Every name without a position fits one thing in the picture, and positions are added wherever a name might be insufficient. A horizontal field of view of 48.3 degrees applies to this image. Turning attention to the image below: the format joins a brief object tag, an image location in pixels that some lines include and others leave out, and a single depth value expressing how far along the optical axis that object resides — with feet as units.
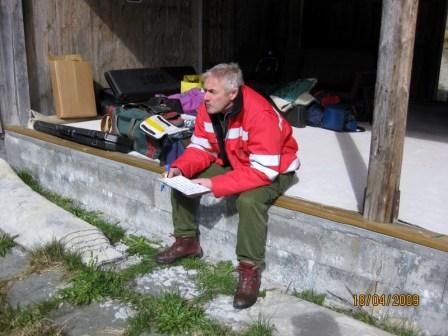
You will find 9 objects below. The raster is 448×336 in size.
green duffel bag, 13.46
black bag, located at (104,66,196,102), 18.53
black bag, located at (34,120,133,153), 13.65
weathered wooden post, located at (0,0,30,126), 15.52
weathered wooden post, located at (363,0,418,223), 7.84
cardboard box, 17.20
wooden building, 8.23
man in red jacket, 9.11
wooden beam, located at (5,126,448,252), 8.05
